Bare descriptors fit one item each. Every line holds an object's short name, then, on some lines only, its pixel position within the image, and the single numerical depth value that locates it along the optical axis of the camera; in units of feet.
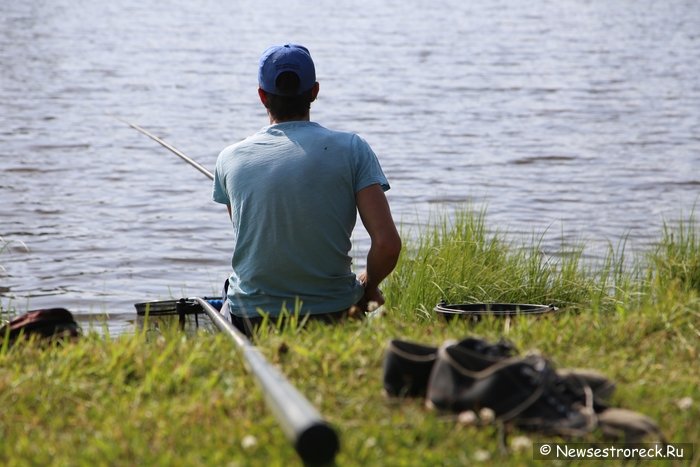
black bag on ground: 27.63
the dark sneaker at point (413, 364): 21.35
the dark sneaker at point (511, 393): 20.06
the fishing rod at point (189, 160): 39.14
